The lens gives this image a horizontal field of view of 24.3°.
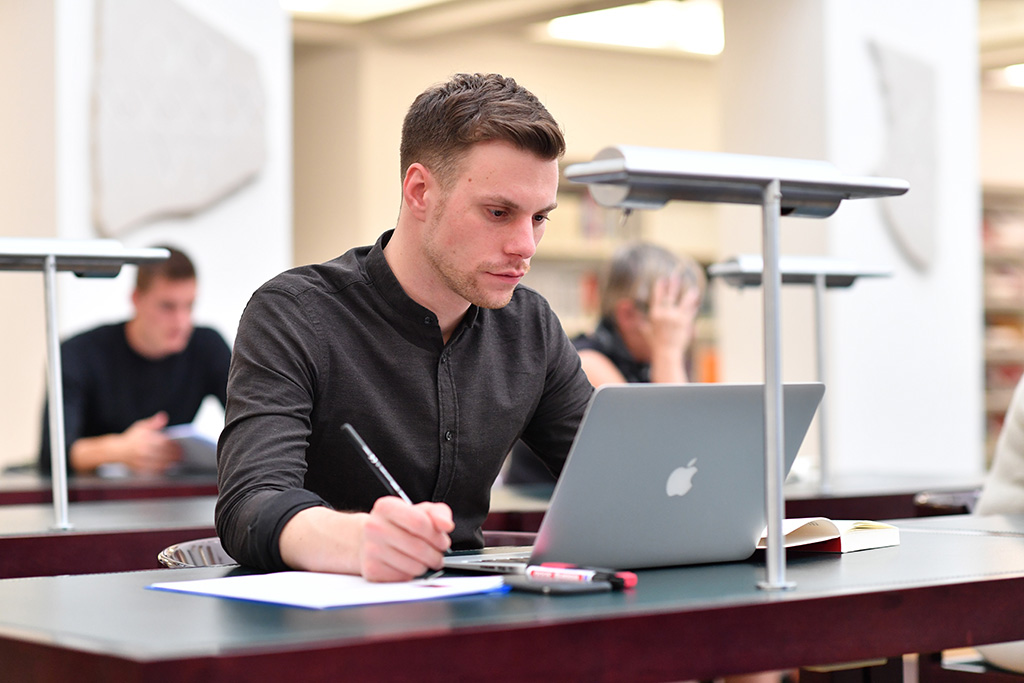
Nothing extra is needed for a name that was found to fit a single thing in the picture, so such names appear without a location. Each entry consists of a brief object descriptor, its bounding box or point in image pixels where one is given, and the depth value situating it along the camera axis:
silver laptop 2.59
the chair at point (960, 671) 3.25
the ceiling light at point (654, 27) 10.62
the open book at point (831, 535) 2.86
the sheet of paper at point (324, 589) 2.46
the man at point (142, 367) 6.17
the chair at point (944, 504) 4.10
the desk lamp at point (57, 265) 3.58
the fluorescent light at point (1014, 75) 12.38
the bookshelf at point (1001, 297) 13.70
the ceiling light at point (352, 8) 10.00
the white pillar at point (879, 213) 7.75
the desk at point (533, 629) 2.22
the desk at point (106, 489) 4.57
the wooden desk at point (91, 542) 3.46
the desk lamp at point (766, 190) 2.51
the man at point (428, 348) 2.98
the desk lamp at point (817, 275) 4.57
